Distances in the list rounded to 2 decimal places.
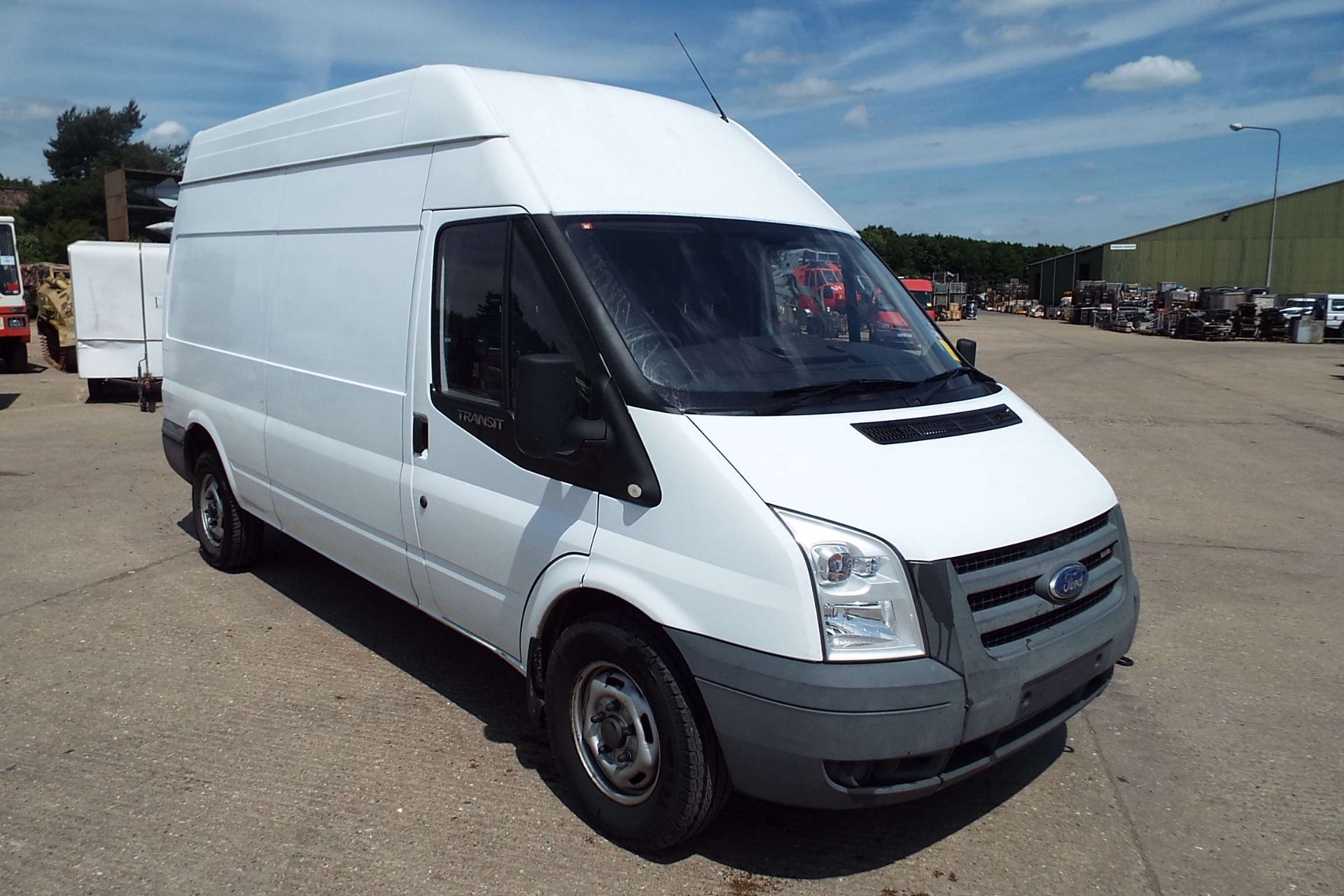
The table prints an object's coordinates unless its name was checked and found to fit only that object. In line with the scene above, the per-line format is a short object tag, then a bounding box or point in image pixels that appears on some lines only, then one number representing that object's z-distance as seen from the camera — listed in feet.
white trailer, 50.98
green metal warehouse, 180.24
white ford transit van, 9.78
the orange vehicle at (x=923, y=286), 130.12
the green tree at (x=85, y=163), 202.08
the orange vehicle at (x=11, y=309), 61.82
